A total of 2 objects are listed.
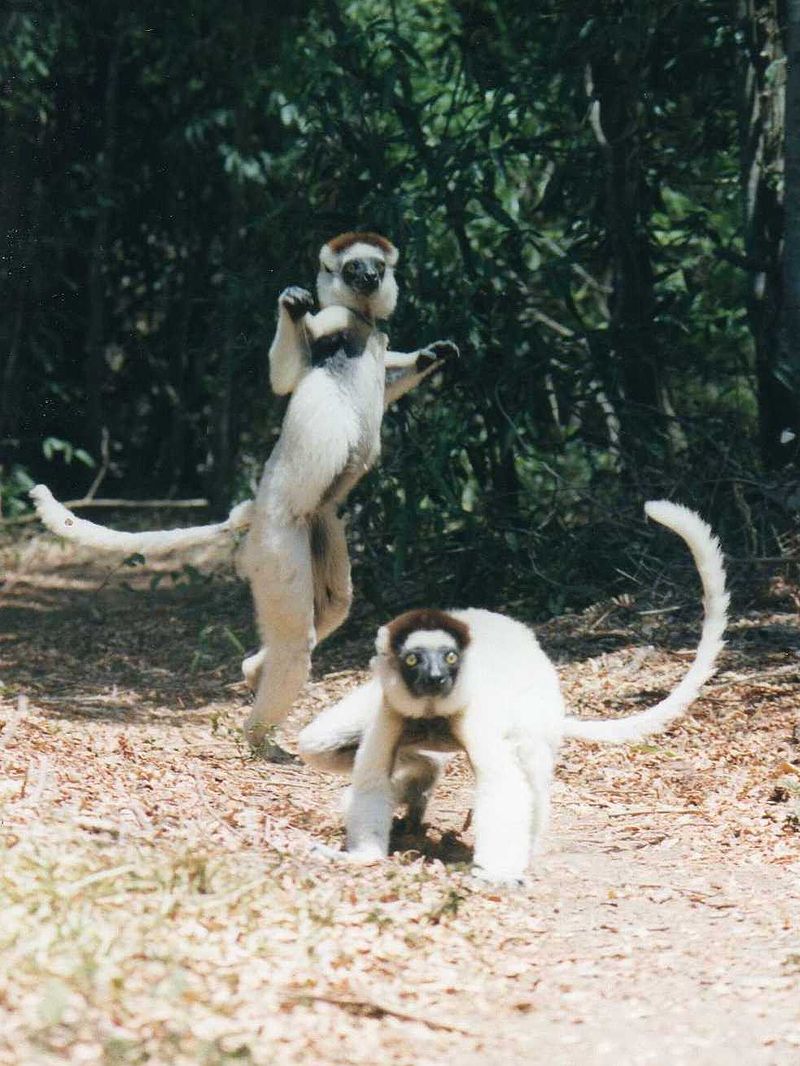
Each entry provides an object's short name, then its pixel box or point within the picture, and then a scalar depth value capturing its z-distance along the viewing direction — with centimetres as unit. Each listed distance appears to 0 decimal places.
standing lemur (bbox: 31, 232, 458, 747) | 652
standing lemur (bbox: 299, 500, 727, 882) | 505
